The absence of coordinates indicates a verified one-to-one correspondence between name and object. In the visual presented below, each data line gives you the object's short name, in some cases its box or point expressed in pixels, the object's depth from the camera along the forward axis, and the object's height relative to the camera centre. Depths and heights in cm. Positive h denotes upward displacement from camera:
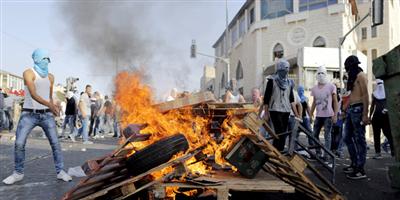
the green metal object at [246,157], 408 -67
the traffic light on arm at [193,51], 2862 +399
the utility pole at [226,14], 3274 +834
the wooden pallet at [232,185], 341 -88
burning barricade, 352 -67
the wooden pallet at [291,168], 382 -76
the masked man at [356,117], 569 -28
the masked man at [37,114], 529 -21
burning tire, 375 -59
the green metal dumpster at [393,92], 446 +10
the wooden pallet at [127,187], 332 -84
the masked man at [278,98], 633 +3
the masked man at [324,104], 737 -9
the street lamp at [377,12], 908 +227
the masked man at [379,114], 864 -35
